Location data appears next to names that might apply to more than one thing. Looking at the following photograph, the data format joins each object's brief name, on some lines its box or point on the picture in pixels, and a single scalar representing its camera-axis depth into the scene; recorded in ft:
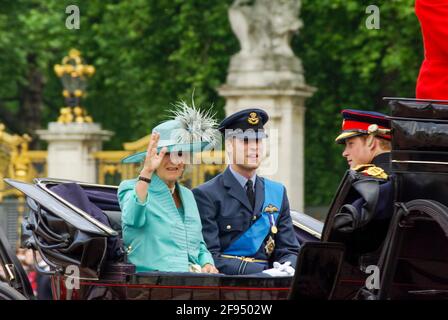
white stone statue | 115.34
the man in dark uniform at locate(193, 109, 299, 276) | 44.42
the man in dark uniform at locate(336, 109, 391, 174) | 41.71
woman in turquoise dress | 42.73
